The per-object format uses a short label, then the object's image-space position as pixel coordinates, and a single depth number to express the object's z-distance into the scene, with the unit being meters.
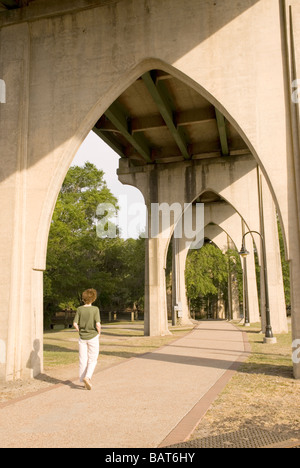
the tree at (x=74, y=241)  27.84
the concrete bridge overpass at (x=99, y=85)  8.55
